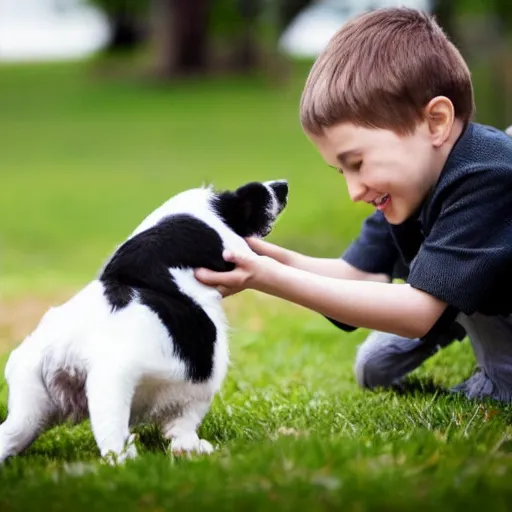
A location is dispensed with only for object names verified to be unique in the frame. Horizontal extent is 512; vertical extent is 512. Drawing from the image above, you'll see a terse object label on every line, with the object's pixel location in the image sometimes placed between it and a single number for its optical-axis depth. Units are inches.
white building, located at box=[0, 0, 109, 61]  1605.6
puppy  110.1
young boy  125.3
